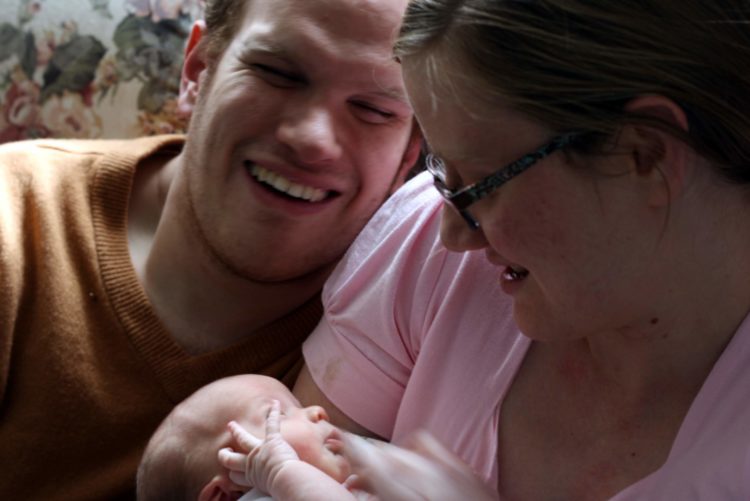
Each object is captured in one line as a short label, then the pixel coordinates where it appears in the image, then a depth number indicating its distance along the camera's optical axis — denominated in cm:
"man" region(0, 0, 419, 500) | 141
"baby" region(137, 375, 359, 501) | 119
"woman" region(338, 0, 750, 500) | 88
